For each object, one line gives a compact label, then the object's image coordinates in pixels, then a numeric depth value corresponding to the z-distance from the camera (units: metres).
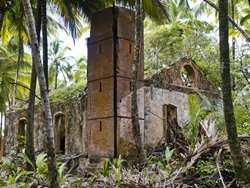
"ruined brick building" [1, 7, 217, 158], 11.30
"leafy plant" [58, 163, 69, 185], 7.73
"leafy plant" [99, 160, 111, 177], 8.57
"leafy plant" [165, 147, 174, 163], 8.05
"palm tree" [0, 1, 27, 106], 13.69
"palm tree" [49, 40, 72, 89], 29.86
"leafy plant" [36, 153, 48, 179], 8.61
